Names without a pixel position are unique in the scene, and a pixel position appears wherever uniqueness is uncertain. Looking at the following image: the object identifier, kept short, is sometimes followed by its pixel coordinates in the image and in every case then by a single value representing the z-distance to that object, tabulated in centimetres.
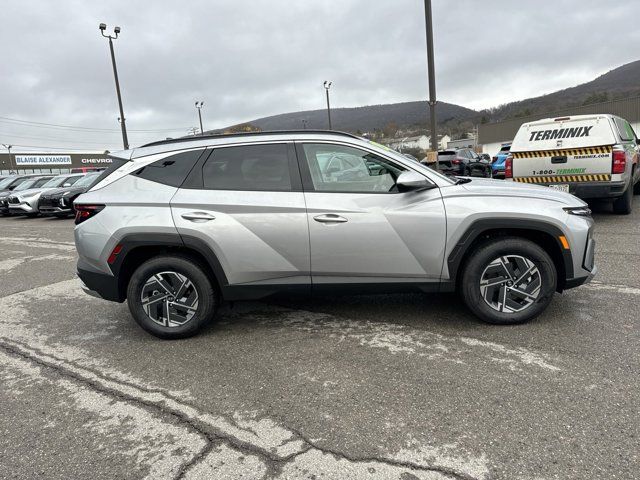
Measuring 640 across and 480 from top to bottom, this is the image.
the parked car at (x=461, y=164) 2033
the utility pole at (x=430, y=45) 1219
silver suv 363
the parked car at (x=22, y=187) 1795
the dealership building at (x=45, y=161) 6800
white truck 757
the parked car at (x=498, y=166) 1716
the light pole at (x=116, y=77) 2009
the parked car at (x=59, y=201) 1546
